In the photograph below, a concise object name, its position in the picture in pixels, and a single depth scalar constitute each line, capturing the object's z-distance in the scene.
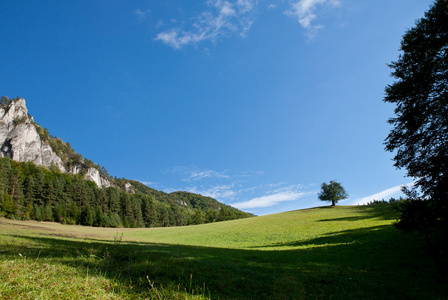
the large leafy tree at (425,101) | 16.82
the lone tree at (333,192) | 85.38
